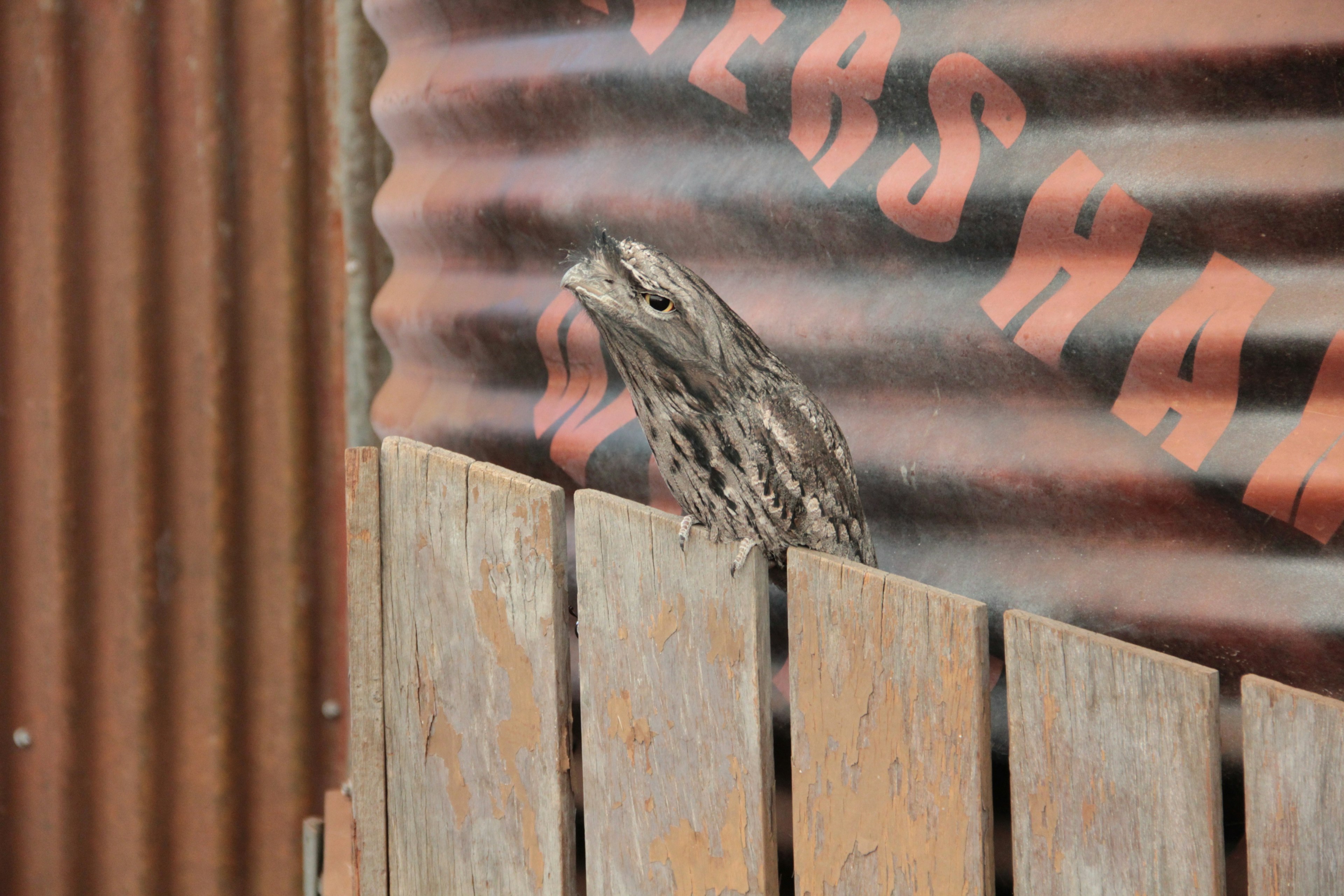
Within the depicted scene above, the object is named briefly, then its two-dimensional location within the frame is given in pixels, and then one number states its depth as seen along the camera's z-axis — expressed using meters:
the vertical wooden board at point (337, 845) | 4.44
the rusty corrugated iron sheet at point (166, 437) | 5.52
